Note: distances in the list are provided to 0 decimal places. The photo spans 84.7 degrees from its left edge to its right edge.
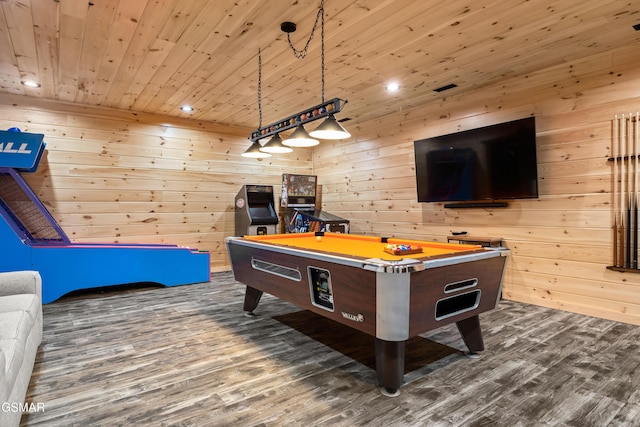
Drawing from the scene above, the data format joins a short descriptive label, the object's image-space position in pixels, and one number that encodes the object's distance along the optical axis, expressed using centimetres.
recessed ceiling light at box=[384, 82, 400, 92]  424
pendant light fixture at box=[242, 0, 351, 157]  264
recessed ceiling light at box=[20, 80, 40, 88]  399
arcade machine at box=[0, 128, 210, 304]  388
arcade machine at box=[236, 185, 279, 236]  580
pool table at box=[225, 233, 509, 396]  187
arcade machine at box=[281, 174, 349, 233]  596
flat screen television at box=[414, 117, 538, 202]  375
